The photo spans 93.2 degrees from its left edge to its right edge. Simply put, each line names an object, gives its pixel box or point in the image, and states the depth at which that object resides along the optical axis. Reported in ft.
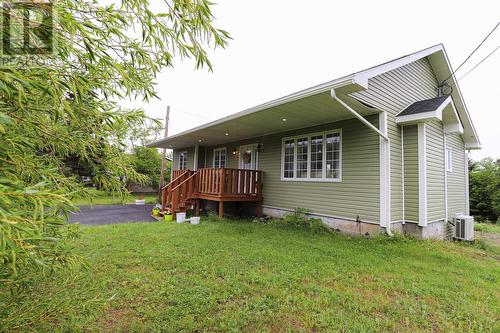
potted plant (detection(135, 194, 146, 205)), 42.34
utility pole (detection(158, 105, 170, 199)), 48.19
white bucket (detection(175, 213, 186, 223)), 24.18
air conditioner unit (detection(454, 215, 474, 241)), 20.77
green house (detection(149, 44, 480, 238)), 18.11
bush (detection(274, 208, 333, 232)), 20.64
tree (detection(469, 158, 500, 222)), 37.83
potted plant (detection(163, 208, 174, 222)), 25.26
